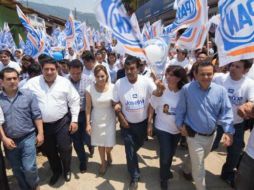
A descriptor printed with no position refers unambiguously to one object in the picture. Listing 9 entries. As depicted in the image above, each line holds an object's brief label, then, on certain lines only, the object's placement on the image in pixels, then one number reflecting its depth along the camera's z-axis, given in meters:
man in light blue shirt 2.23
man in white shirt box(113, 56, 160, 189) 2.66
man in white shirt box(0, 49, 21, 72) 4.56
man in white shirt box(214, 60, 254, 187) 2.52
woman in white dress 2.83
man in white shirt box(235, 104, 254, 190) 1.69
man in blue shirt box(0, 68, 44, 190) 2.29
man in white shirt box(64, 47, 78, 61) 6.58
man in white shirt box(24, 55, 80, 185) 2.61
